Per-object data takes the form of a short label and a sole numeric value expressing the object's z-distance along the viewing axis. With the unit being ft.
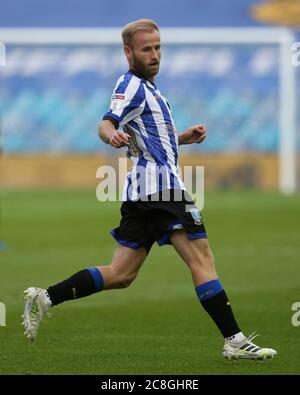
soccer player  50.08
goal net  202.90
